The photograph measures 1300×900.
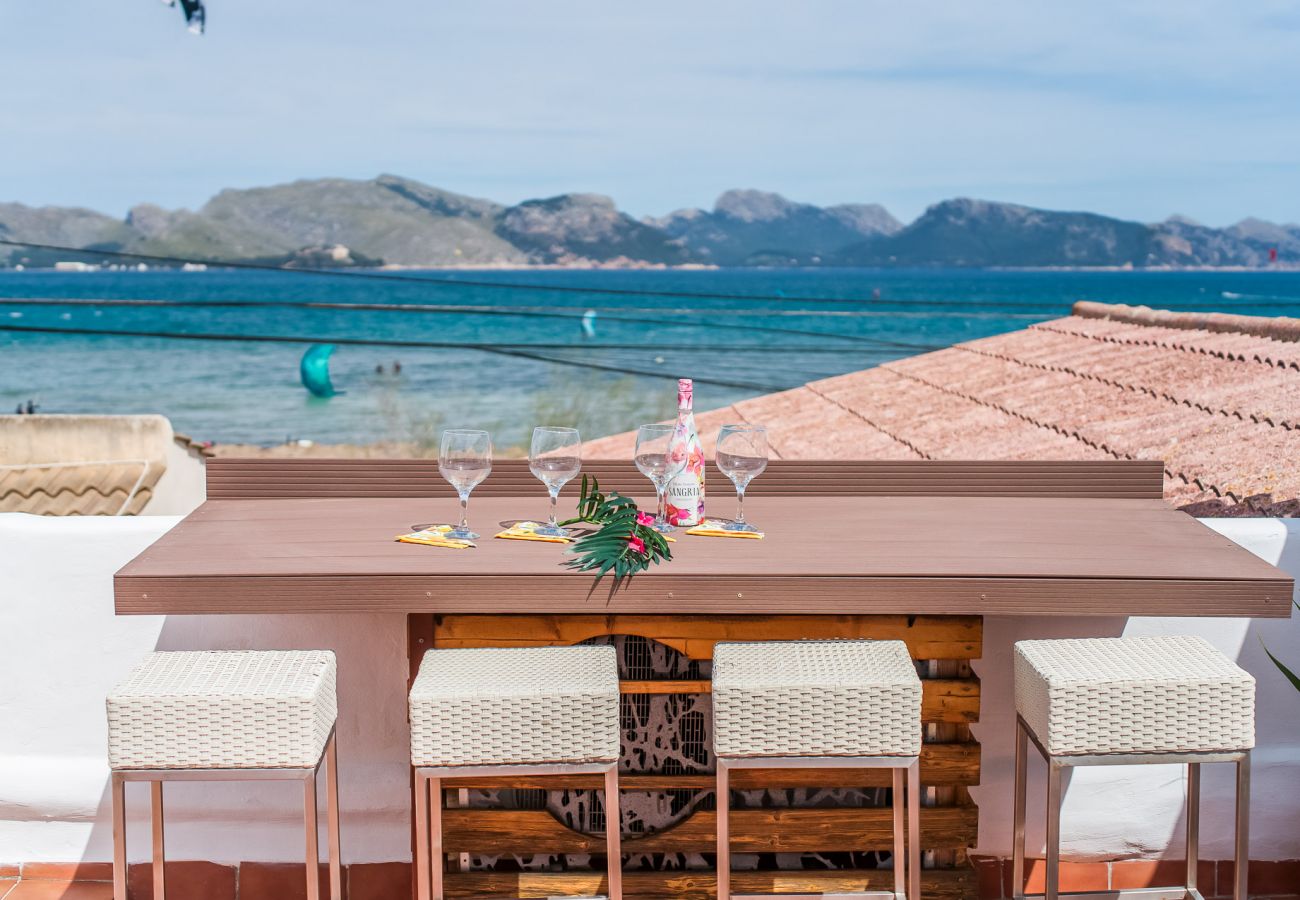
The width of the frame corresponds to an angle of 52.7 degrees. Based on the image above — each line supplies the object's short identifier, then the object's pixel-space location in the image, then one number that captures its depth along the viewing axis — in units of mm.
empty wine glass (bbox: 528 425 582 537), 2201
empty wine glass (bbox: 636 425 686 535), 2258
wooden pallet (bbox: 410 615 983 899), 2250
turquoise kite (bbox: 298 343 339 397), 30703
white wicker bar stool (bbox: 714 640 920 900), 1949
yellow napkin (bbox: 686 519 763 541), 2207
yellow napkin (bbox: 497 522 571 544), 2178
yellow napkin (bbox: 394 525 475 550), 2098
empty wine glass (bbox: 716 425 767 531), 2227
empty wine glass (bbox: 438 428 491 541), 2189
